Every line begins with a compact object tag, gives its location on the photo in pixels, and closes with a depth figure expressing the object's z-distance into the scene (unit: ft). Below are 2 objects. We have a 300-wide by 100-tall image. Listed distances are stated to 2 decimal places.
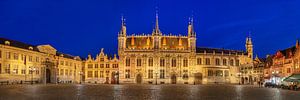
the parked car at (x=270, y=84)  168.85
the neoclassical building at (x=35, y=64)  216.42
